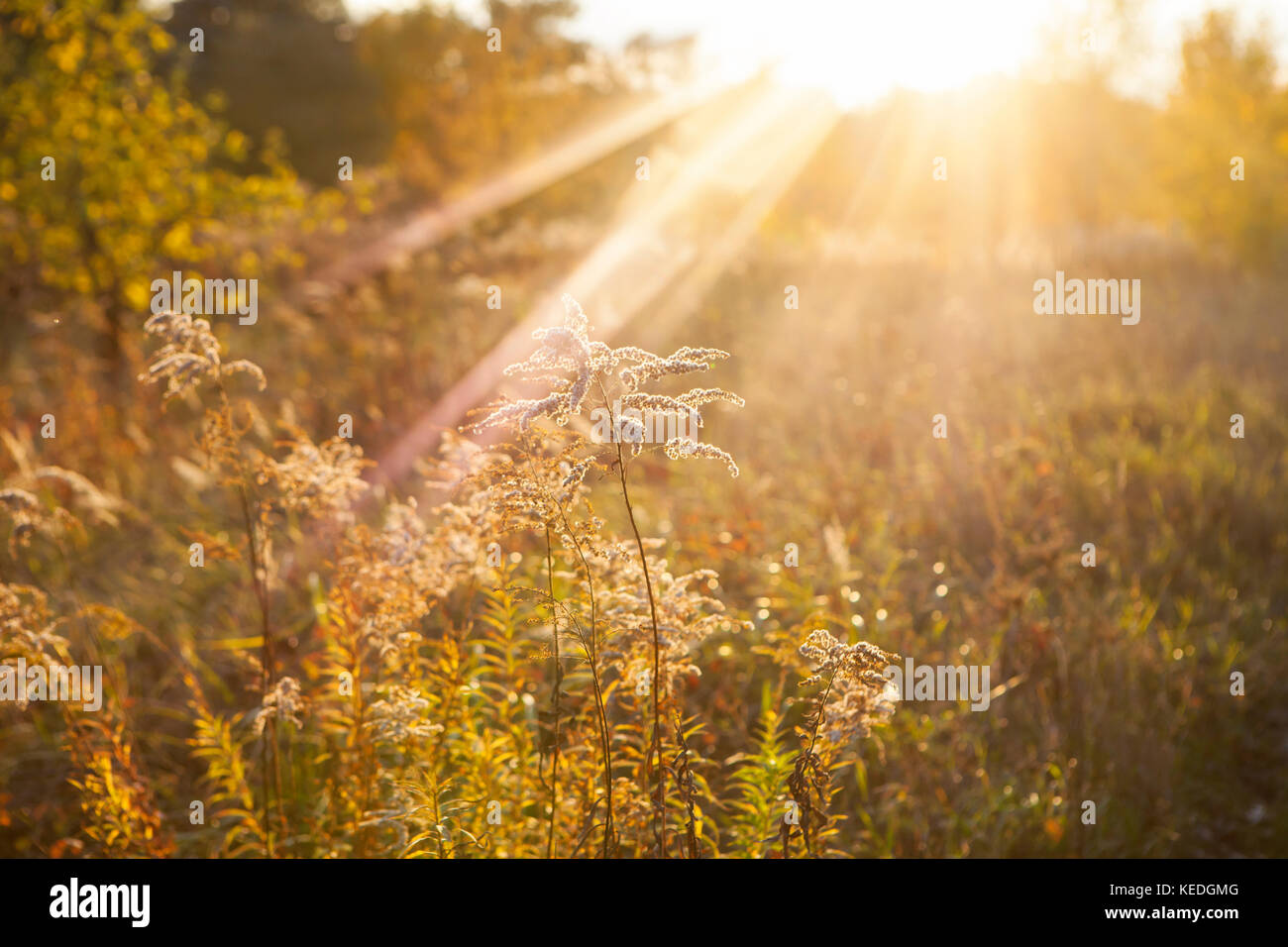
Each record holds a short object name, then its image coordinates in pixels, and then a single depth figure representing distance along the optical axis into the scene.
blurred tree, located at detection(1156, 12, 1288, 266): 12.72
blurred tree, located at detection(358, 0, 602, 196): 18.47
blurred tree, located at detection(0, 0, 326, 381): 7.42
